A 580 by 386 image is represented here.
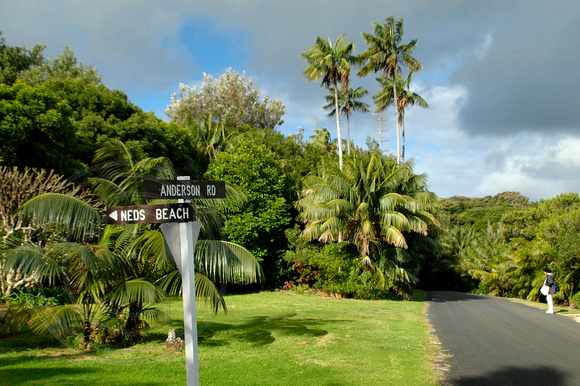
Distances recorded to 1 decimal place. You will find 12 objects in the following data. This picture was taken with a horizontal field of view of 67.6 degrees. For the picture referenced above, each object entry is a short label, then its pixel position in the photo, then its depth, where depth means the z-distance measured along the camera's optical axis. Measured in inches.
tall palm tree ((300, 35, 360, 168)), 1285.7
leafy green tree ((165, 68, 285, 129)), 1706.4
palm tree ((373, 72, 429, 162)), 1583.4
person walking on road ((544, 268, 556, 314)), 607.2
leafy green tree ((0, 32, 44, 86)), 1163.9
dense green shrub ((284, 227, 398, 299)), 916.6
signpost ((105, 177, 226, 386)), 172.9
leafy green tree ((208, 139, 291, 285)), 920.3
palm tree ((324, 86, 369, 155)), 1485.0
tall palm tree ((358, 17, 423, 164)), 1494.8
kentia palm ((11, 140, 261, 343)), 294.9
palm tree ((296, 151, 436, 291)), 919.0
